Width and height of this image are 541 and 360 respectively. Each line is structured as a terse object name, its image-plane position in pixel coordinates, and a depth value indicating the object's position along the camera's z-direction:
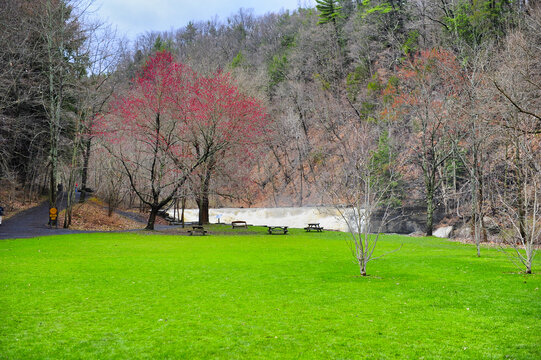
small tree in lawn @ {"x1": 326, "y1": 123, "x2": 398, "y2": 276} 33.53
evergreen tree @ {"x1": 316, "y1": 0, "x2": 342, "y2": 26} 56.50
